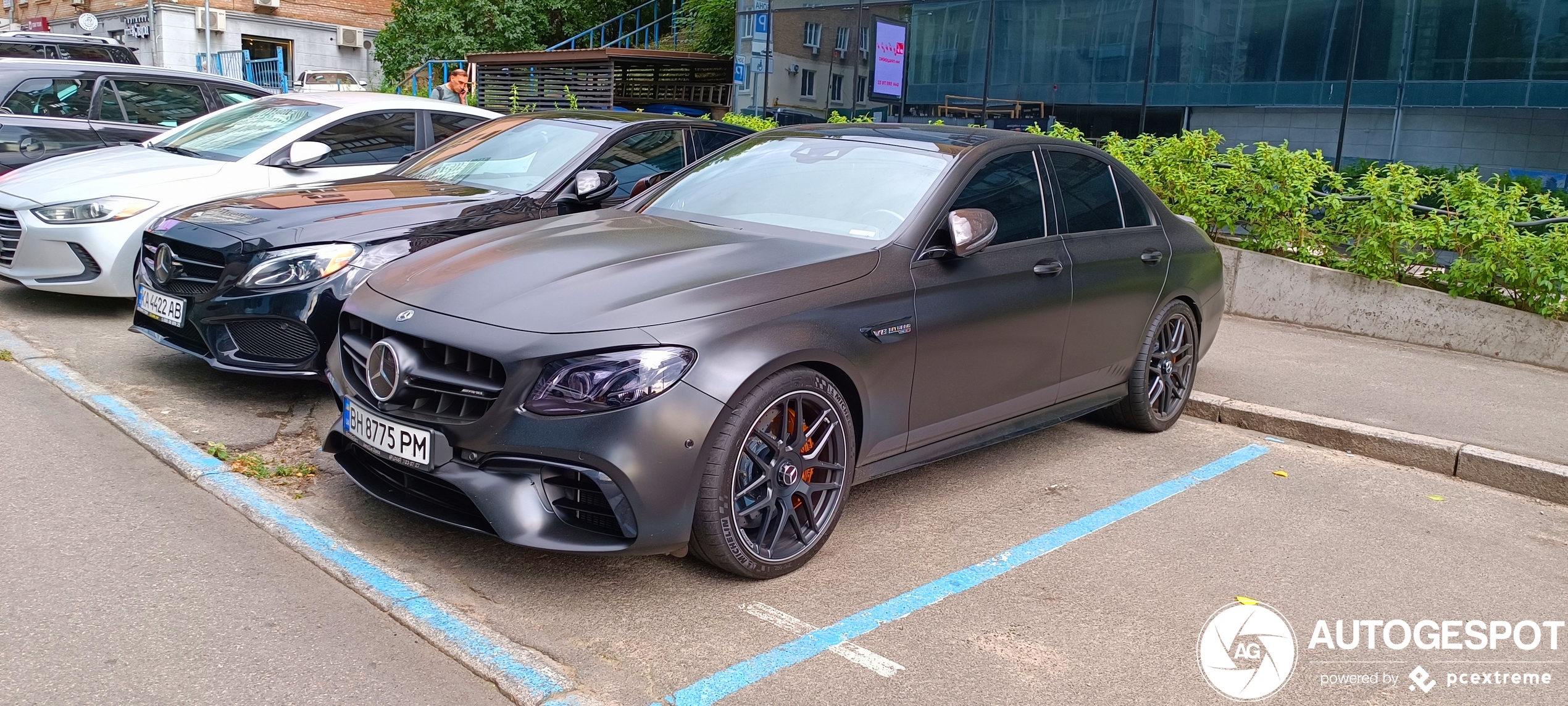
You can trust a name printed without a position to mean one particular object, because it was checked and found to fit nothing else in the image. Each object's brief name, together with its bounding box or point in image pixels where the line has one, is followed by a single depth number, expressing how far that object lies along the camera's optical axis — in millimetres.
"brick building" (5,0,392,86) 35656
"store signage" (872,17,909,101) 15969
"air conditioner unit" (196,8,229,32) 35812
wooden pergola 20625
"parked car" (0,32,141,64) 14469
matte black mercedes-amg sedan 3373
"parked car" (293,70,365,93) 31234
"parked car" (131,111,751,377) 5168
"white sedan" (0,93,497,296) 6793
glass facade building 11539
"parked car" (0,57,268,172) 9031
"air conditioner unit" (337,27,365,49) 39562
